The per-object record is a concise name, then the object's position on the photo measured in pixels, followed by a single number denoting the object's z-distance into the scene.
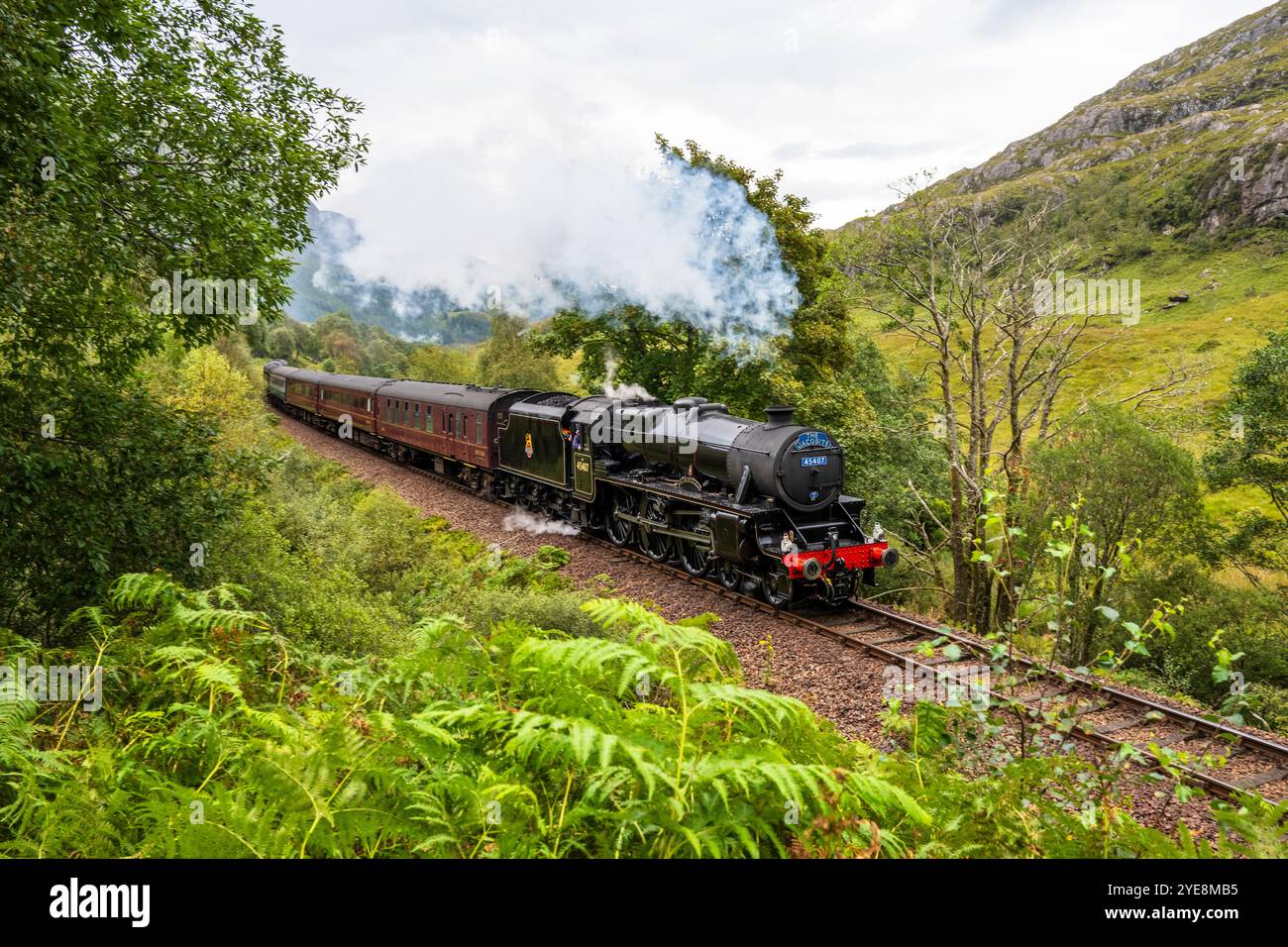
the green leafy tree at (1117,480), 18.47
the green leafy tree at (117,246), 7.07
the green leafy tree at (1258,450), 21.70
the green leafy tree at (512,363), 41.72
